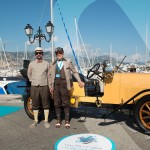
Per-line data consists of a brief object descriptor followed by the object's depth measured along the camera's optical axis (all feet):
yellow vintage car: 15.97
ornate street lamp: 40.02
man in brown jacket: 17.83
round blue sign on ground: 13.70
